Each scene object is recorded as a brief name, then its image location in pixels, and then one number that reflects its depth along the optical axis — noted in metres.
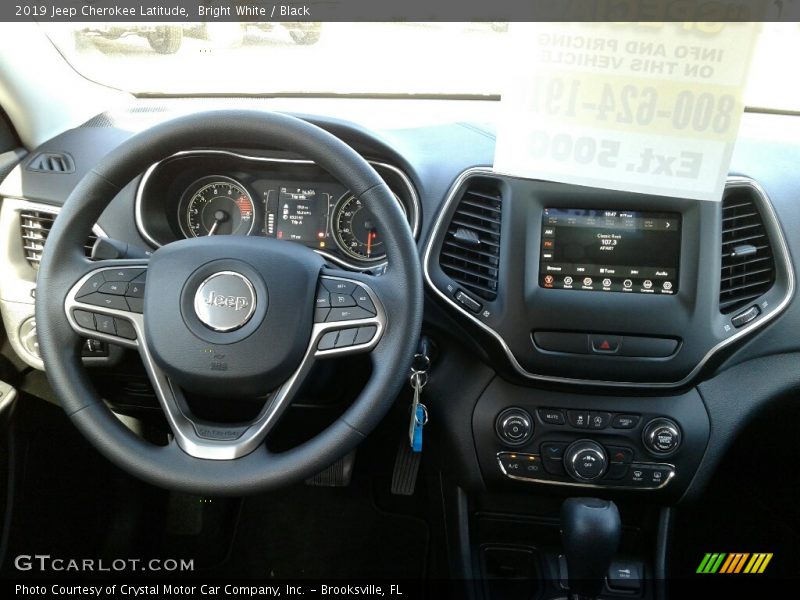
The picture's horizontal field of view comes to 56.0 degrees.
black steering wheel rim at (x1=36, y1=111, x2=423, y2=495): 1.17
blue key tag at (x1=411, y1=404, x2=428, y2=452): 1.50
